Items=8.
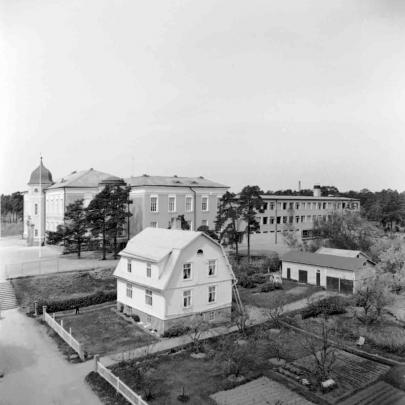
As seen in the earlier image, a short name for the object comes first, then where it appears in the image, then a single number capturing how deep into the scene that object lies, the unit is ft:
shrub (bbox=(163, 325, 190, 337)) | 63.56
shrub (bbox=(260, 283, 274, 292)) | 92.89
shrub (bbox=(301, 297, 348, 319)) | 74.13
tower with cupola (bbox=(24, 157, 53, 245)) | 140.05
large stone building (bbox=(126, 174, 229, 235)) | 123.34
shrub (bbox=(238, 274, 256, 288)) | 96.12
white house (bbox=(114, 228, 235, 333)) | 65.46
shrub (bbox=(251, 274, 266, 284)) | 99.12
